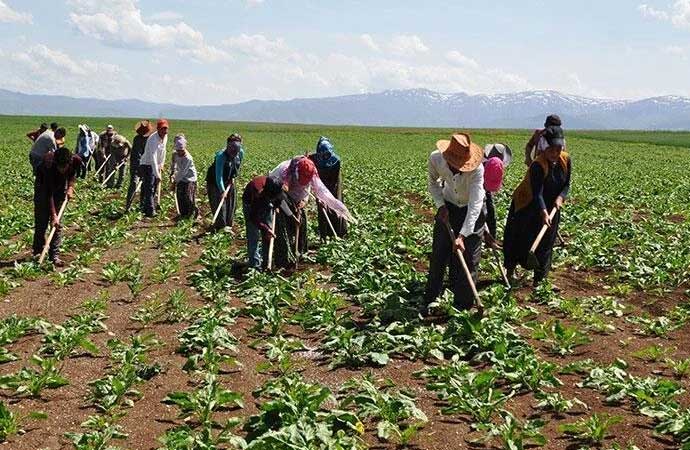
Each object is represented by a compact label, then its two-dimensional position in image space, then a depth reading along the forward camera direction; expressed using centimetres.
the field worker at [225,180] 1255
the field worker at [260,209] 938
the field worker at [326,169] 1131
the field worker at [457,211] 721
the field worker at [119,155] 1859
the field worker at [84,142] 1941
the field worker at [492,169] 883
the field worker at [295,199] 952
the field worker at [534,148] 930
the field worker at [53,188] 1005
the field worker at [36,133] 1535
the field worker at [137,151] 1504
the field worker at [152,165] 1398
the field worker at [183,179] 1388
